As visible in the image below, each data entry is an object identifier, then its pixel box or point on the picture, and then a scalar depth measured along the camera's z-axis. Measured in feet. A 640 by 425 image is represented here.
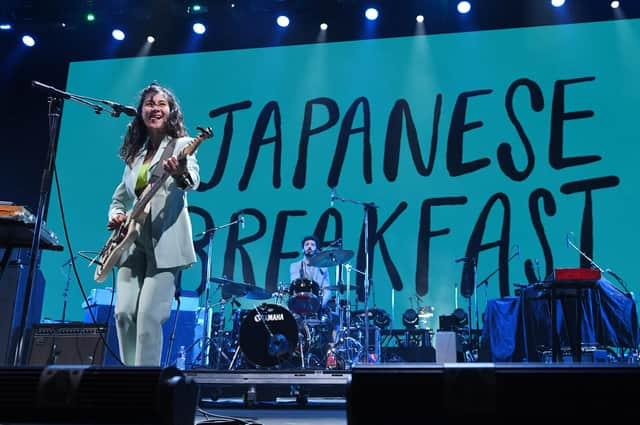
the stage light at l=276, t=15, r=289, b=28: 28.35
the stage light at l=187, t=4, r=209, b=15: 28.22
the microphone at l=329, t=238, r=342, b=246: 23.11
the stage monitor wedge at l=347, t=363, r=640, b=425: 5.09
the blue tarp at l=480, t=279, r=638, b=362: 20.04
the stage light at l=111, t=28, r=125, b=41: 29.17
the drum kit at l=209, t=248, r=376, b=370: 20.38
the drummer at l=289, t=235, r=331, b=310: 24.35
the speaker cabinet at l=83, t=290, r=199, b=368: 20.17
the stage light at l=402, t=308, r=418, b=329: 24.00
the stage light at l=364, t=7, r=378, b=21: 27.91
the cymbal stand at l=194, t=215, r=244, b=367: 19.79
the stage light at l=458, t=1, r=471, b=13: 27.09
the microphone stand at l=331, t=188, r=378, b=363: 19.27
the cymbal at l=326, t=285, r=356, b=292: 22.81
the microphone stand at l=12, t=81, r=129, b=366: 9.60
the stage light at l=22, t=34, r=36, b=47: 29.94
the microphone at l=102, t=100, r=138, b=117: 10.49
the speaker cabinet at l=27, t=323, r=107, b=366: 14.10
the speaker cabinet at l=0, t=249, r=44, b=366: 13.12
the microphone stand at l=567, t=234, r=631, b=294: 22.21
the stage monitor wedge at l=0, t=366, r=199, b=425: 5.45
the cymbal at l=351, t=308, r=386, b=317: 23.71
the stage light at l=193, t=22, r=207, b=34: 28.78
